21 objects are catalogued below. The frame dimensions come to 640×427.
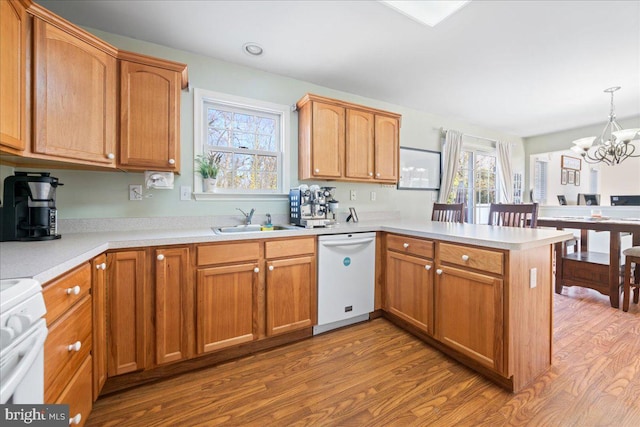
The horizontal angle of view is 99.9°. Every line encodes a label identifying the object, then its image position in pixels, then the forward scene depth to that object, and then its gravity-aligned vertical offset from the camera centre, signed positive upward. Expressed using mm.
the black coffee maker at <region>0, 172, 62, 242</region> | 1474 +8
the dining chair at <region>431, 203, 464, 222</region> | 2988 -16
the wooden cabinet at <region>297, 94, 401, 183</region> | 2605 +721
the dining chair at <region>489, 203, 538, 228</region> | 2625 -23
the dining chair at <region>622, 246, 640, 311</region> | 2637 -574
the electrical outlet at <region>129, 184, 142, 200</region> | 2102 +138
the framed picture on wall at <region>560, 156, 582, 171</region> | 6395 +1227
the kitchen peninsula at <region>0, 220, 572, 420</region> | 1547 -517
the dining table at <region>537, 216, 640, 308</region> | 2797 -541
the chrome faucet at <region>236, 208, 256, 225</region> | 2457 -55
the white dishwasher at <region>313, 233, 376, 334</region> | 2248 -593
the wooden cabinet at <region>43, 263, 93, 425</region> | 990 -556
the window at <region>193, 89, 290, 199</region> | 2402 +660
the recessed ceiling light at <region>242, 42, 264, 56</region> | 2232 +1370
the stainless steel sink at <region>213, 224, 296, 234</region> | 2285 -158
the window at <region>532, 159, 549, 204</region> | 5387 +648
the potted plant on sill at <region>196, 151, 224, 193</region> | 2326 +342
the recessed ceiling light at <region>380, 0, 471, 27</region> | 1827 +1414
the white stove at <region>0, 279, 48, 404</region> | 678 -364
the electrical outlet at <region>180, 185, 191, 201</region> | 2279 +148
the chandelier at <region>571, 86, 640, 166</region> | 2992 +847
